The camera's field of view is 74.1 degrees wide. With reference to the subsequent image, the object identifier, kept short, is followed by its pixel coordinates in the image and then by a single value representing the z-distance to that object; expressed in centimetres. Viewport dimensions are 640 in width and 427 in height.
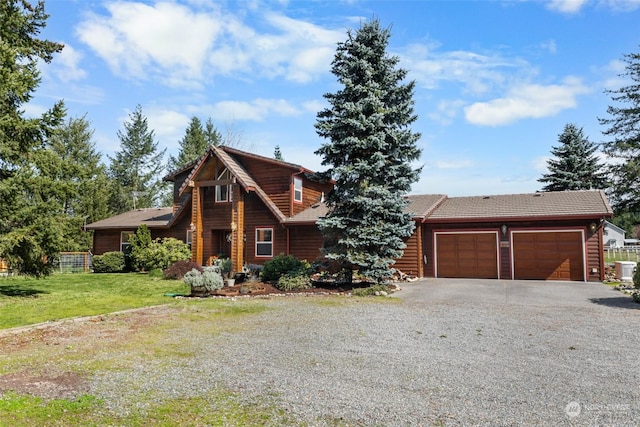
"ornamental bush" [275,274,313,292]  1389
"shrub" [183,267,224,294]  1267
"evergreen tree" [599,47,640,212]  3034
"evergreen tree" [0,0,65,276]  1146
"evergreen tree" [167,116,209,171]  4475
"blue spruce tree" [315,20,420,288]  1415
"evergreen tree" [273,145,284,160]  5080
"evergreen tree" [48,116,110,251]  3544
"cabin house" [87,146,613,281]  1691
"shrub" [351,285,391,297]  1278
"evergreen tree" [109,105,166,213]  4519
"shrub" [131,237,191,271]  2119
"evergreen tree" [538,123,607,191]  3466
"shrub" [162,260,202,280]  1894
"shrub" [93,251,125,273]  2348
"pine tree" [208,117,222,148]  4666
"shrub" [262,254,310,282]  1498
